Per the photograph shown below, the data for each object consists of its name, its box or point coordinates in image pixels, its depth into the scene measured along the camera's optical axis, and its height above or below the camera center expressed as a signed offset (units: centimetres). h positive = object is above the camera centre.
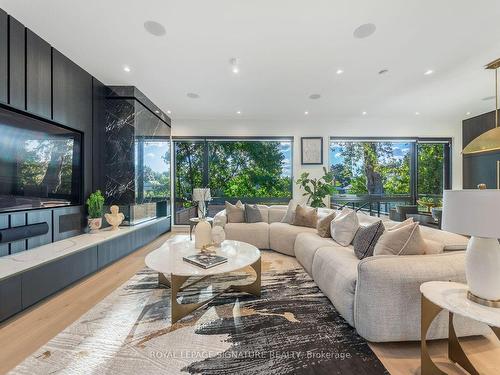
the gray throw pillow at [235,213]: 436 -48
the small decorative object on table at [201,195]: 462 -15
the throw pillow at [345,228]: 275 -48
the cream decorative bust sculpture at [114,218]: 371 -48
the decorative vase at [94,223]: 341 -53
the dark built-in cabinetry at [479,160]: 510 +65
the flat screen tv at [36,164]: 242 +28
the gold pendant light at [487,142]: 273 +56
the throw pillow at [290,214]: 426 -48
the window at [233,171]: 591 +42
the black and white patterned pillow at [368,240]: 219 -49
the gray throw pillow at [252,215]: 434 -51
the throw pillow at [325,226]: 313 -51
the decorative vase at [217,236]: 262 -54
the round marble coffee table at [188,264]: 191 -67
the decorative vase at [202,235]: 255 -52
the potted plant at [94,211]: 342 -35
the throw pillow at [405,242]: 187 -44
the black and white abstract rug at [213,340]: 145 -111
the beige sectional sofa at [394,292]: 159 -74
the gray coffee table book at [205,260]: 200 -65
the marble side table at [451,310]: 113 -60
